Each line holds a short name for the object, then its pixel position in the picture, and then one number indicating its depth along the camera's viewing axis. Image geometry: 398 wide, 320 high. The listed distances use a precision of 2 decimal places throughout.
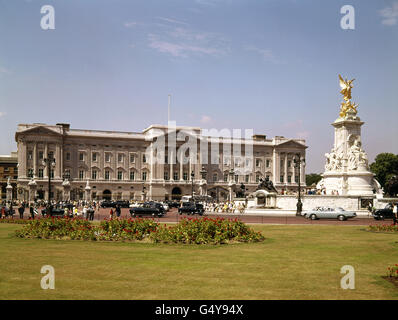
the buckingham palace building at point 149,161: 98.94
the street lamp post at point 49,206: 36.46
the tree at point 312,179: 175.48
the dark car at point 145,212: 44.78
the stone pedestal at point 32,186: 70.69
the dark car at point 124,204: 69.07
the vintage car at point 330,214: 38.41
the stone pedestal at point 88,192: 80.93
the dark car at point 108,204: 67.86
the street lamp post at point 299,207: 43.22
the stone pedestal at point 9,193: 76.12
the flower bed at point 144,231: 20.28
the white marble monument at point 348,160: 48.00
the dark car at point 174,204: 73.16
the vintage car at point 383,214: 38.73
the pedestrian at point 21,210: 39.77
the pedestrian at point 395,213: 28.76
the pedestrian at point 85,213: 37.63
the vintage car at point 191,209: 50.88
